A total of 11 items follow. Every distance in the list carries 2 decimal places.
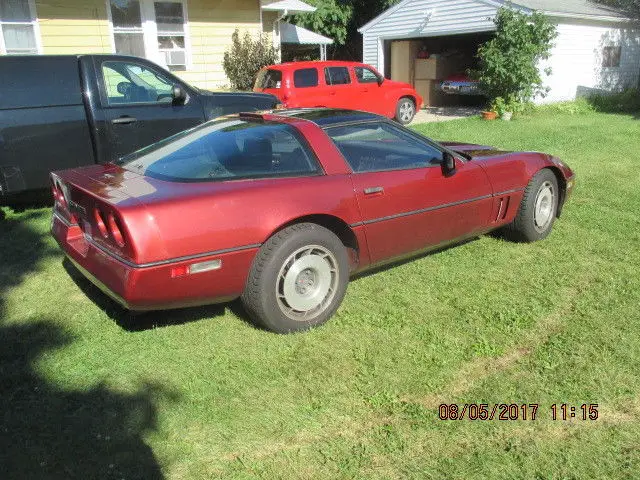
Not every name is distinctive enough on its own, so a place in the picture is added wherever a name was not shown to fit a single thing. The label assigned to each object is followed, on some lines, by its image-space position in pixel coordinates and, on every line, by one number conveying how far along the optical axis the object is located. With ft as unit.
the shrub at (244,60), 43.70
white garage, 56.08
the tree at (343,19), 81.30
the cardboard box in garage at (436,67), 63.95
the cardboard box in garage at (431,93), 64.85
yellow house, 36.91
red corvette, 9.81
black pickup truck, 18.52
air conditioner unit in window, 41.88
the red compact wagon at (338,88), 38.34
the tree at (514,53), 47.96
